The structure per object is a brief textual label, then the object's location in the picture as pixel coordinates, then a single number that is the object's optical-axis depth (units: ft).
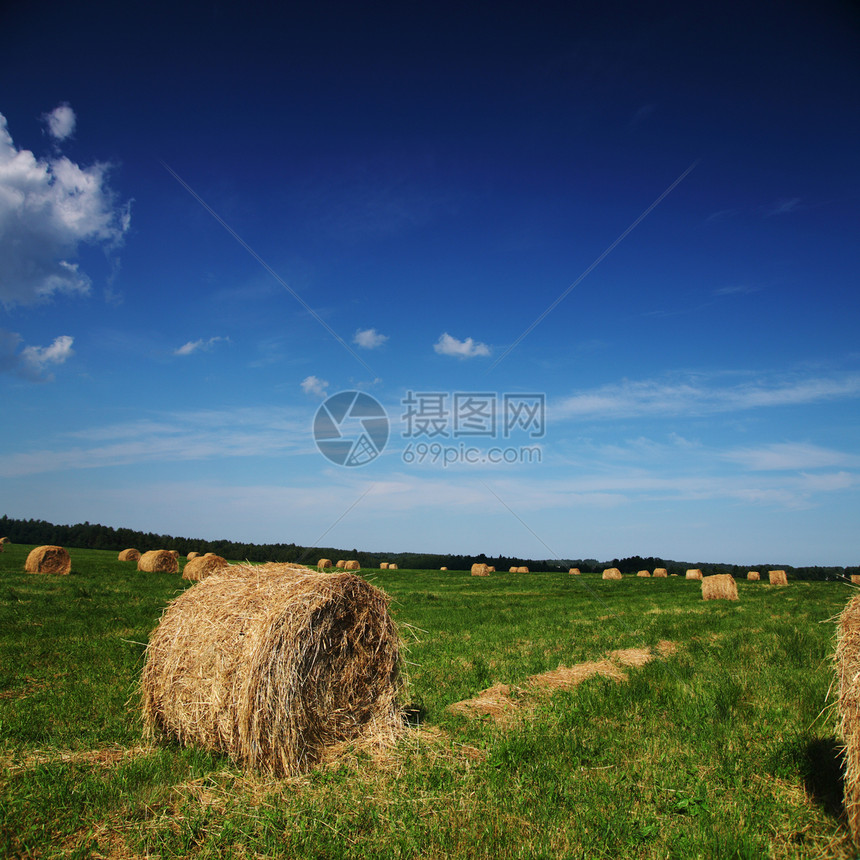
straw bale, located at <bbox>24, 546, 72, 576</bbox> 83.21
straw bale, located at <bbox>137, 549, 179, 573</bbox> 103.96
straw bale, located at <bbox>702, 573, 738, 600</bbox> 92.22
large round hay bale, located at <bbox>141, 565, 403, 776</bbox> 19.07
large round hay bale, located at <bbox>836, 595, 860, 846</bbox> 14.37
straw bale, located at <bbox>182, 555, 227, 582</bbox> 86.48
